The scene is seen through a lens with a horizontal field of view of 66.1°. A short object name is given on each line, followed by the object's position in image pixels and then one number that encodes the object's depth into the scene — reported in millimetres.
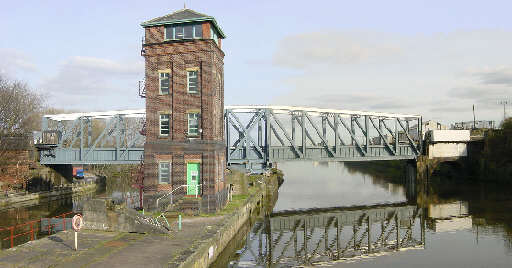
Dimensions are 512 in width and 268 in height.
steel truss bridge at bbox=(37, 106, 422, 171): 44312
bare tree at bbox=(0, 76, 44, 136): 55125
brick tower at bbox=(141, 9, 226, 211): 28625
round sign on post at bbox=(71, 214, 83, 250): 17300
